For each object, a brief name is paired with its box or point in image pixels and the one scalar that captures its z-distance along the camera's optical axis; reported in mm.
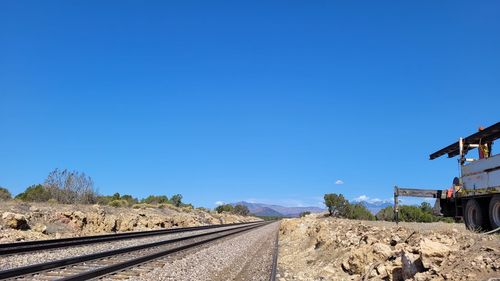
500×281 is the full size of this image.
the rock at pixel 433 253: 7941
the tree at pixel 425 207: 40906
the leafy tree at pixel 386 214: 41456
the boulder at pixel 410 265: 8187
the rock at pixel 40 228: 25016
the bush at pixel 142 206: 57859
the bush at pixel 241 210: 150975
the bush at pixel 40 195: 48312
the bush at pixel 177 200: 100412
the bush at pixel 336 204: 58012
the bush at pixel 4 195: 44097
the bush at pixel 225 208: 139225
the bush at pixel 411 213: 38969
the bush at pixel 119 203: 56756
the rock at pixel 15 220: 23781
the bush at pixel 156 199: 94138
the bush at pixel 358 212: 51375
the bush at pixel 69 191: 49562
